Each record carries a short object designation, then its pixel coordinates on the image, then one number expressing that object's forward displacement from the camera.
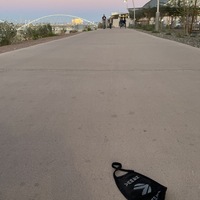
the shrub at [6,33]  14.75
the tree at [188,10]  17.78
